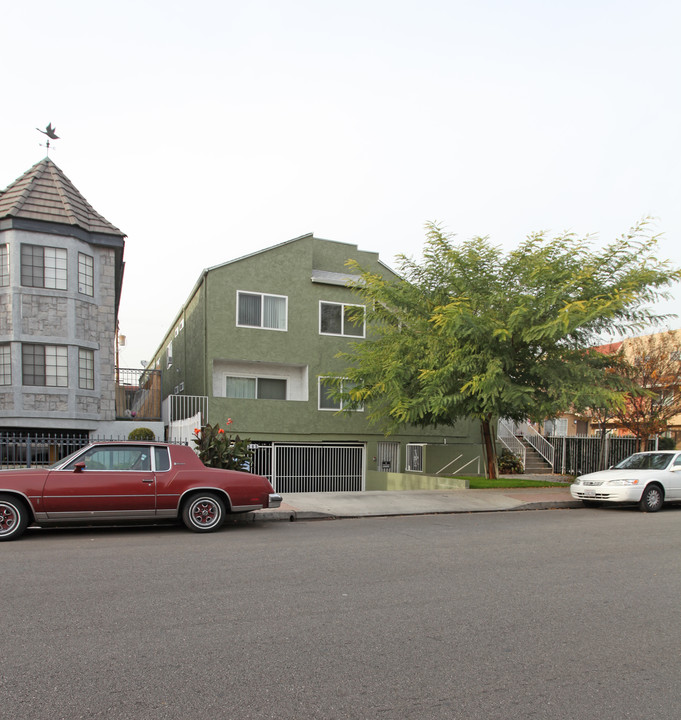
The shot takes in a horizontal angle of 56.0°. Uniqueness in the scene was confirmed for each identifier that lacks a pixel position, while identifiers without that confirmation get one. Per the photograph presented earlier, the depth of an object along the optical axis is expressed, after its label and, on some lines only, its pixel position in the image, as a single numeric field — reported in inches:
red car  375.6
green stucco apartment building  847.7
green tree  627.2
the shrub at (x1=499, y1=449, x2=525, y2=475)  922.7
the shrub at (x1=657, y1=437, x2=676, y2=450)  1159.6
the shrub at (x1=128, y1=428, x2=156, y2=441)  784.1
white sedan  556.7
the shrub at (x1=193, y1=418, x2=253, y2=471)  519.8
